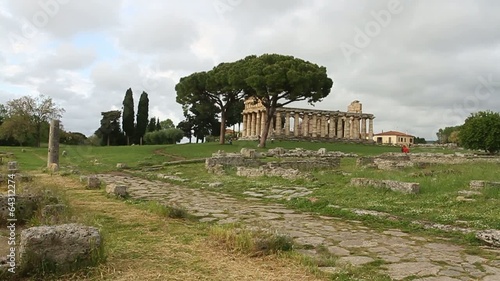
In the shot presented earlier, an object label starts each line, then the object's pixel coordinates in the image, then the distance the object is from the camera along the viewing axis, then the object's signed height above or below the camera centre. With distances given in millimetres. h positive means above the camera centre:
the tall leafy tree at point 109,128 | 62031 +2620
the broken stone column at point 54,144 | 21422 +6
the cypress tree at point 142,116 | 60531 +4554
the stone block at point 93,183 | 12164 -1117
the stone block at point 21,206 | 6449 -1031
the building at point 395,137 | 116500 +4745
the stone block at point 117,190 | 10477 -1145
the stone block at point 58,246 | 3891 -993
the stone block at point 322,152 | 33853 -24
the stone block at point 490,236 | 5939 -1177
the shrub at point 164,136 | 62812 +1647
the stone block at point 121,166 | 23641 -1149
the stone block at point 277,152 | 30028 -121
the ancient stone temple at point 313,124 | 64188 +4656
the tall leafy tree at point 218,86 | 39250 +6297
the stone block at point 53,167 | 18750 -1104
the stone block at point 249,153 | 26361 -258
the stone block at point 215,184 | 13992 -1210
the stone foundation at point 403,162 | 19475 -397
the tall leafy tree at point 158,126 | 79250 +4112
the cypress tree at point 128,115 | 59559 +4521
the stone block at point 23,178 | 12419 -1067
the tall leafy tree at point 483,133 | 40844 +2330
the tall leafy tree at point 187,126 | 76312 +4031
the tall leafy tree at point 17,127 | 44594 +1699
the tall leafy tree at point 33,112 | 46281 +3599
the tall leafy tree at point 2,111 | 59400 +4645
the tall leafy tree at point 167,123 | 91188 +5434
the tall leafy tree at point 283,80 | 35875 +6218
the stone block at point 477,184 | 9954 -683
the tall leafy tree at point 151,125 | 74906 +4006
